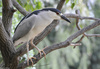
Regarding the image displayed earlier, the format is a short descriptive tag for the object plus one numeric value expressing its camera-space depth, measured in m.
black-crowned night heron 5.23
